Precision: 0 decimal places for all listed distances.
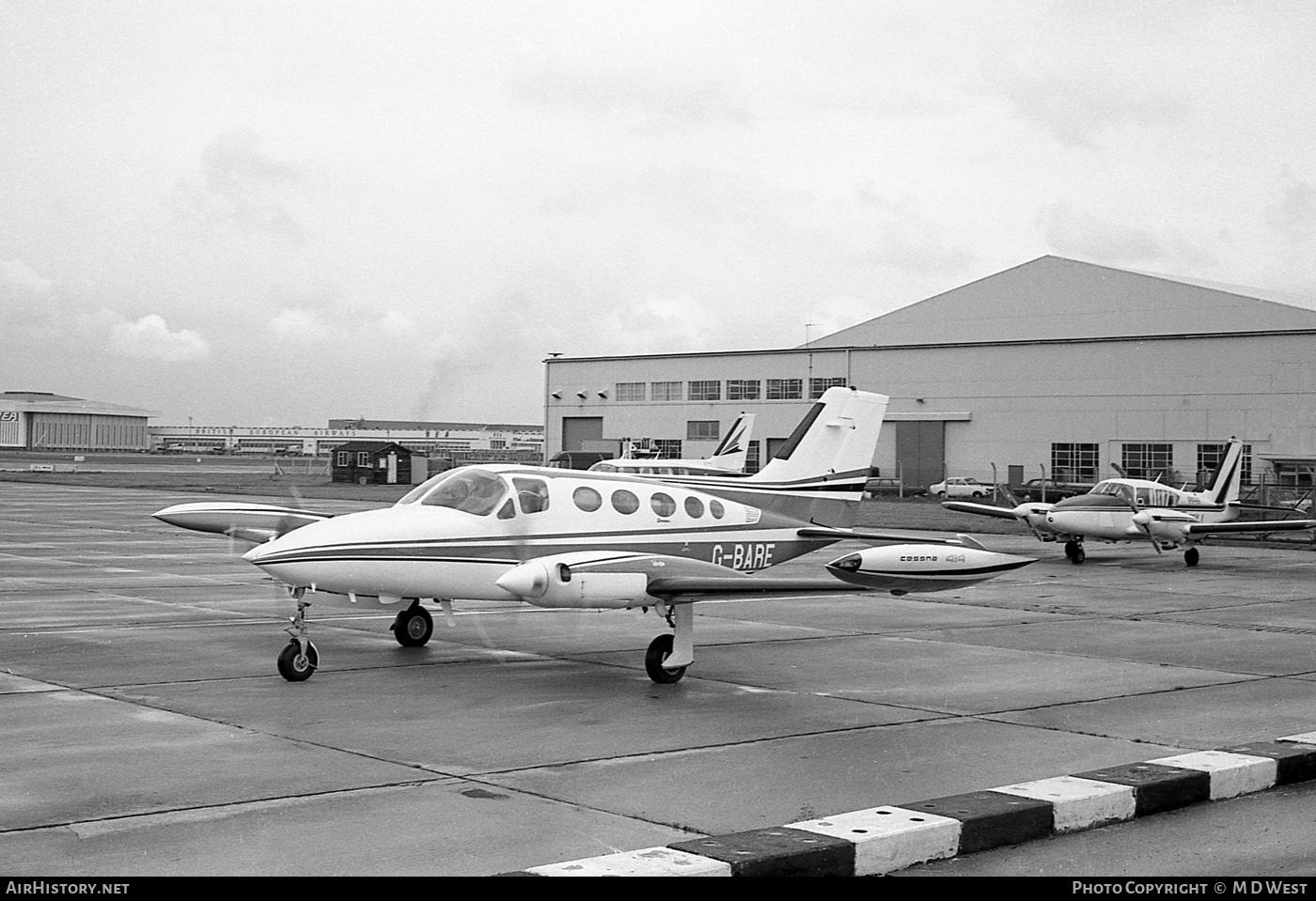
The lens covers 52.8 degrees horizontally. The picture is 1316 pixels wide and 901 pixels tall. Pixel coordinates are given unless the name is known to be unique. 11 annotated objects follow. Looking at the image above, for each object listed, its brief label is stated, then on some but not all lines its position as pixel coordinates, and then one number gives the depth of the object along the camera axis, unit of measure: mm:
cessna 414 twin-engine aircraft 12578
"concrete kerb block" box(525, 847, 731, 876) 6254
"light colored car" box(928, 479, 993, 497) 62875
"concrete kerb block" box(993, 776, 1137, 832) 7551
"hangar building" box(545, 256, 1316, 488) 57062
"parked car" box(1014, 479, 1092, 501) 54656
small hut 75688
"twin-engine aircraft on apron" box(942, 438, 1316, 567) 30578
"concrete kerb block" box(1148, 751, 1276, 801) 8383
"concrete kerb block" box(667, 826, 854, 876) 6477
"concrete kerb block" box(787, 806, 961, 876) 6754
